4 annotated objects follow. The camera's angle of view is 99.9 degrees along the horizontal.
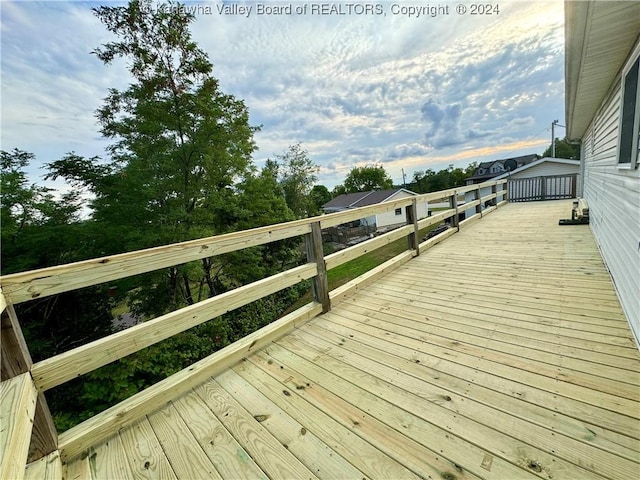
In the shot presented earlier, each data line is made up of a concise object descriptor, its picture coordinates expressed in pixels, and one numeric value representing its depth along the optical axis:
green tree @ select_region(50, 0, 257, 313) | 6.58
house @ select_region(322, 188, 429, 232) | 24.67
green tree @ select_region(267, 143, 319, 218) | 24.83
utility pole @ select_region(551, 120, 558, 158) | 23.67
